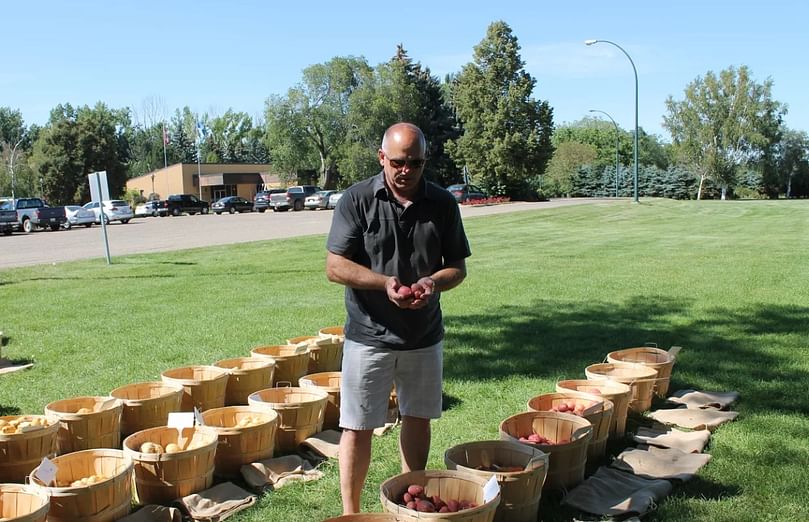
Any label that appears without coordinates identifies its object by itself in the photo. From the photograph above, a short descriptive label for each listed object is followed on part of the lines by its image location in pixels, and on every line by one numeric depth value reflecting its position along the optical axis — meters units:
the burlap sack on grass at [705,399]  5.41
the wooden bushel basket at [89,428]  4.49
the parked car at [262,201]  52.12
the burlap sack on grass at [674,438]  4.64
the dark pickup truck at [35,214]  34.25
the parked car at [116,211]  39.75
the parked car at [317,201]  49.72
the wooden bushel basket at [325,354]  6.10
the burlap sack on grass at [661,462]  4.25
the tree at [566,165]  72.25
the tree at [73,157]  62.00
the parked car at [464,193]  49.16
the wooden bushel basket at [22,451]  4.15
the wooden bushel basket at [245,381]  5.46
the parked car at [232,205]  51.31
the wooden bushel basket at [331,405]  5.25
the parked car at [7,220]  32.25
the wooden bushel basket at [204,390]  5.15
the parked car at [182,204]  50.53
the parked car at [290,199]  51.12
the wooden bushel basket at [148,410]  4.80
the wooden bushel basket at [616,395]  4.90
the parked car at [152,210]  50.22
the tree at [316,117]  70.56
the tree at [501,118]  53.53
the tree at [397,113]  64.50
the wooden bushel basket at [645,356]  5.97
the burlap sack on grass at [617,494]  3.81
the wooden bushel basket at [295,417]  4.80
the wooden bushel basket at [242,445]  4.40
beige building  73.81
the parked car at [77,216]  37.25
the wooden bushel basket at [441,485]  3.33
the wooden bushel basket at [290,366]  5.76
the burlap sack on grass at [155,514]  3.70
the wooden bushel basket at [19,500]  3.45
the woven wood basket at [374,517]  3.08
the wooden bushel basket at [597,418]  4.51
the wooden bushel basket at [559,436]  4.07
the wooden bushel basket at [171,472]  3.98
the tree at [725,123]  66.00
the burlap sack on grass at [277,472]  4.30
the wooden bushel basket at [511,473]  3.56
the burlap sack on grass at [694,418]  5.01
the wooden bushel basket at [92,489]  3.53
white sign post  14.84
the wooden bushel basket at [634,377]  5.36
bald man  3.28
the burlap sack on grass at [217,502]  3.88
